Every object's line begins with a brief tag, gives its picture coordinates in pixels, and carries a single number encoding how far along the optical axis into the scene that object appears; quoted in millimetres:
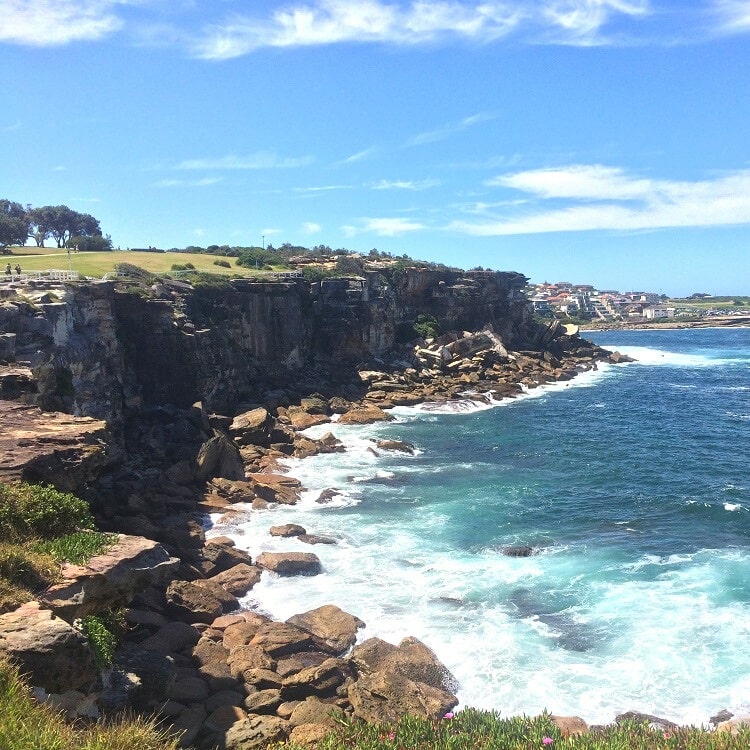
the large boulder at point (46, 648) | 10695
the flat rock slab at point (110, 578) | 12461
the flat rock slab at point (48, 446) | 16766
